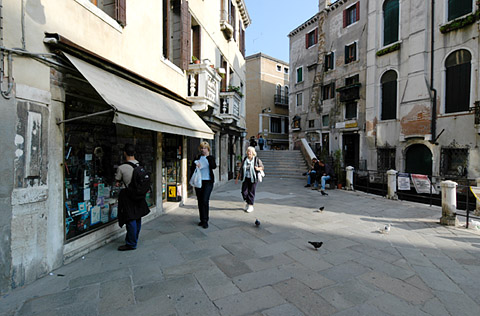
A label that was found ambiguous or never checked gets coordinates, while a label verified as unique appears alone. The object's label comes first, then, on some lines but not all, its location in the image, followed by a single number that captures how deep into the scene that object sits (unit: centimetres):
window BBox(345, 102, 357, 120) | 1985
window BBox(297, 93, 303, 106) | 2611
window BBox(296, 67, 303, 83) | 2603
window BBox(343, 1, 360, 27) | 1944
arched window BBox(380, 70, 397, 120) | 1580
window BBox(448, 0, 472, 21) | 1207
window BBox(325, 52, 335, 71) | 2194
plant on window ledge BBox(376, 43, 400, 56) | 1528
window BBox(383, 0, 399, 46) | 1556
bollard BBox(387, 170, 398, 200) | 867
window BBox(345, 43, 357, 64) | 1967
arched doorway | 1391
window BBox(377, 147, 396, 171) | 1612
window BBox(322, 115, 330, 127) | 2270
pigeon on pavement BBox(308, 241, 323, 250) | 400
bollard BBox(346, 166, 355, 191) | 1091
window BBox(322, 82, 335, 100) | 2209
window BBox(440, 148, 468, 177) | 1225
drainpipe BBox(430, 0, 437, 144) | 1330
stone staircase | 1605
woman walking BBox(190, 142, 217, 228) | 519
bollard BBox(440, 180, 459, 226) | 555
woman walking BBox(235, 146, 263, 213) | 631
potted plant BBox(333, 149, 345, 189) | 1159
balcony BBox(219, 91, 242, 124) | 1085
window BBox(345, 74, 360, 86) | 1940
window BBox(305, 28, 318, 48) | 2403
